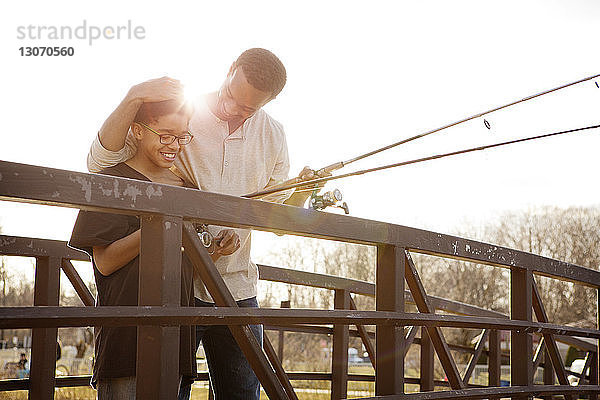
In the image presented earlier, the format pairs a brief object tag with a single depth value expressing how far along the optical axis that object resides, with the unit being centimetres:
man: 315
